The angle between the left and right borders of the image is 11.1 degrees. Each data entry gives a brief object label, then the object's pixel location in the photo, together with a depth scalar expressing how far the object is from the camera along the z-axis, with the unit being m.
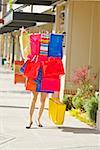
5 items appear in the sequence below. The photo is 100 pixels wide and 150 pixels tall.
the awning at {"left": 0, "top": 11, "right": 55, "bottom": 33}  19.81
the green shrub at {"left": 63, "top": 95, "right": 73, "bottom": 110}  13.82
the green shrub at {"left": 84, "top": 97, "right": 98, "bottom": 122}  11.17
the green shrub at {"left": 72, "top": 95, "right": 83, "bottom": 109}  12.99
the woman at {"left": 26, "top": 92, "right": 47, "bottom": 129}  10.48
